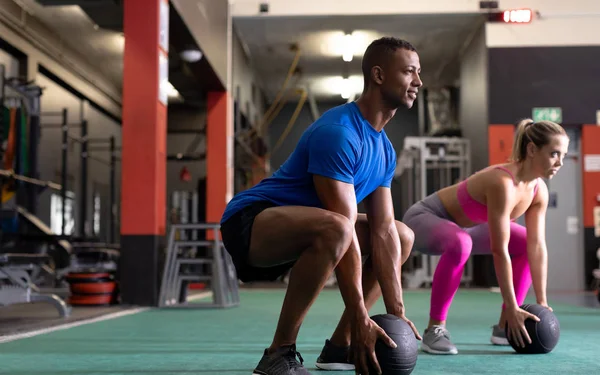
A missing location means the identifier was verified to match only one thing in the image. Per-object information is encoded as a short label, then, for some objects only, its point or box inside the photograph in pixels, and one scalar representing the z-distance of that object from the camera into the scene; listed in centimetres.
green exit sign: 796
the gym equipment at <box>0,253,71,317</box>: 379
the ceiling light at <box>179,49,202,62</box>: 660
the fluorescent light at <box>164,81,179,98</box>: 1119
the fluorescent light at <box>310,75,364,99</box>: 1163
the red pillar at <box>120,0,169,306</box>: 489
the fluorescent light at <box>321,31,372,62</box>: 920
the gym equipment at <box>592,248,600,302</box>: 722
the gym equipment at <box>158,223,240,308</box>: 494
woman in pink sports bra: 250
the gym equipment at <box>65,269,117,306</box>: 482
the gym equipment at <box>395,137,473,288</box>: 827
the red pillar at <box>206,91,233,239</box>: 813
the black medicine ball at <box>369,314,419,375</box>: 177
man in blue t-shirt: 175
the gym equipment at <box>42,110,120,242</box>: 784
